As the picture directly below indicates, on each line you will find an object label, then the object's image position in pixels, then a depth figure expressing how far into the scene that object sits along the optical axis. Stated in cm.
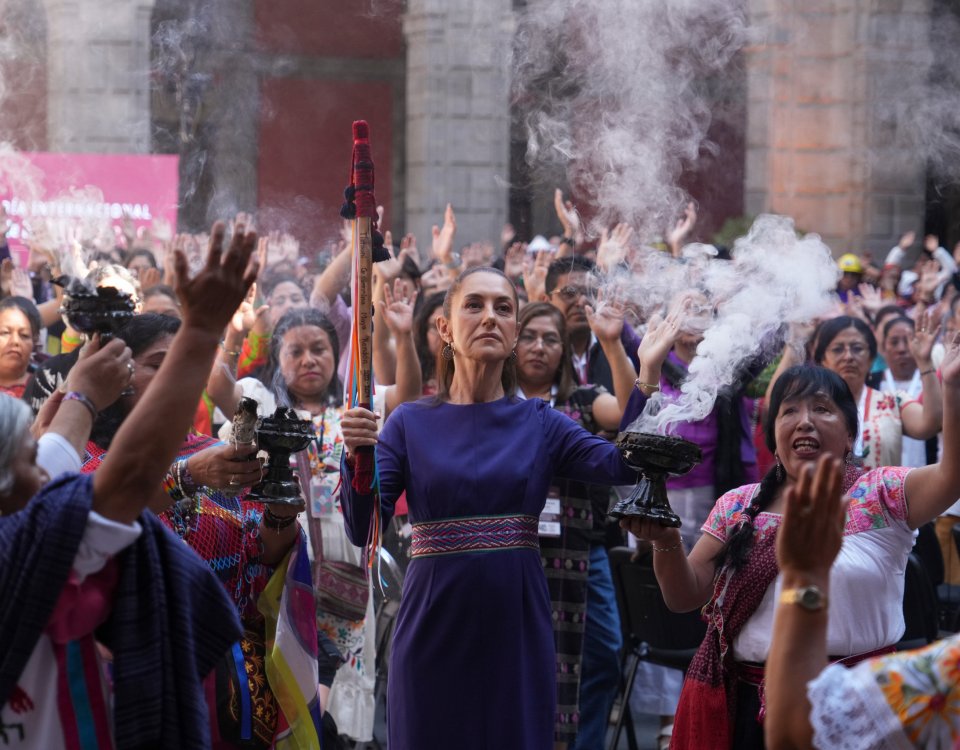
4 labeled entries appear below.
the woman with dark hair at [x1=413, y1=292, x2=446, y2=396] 625
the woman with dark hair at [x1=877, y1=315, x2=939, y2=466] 764
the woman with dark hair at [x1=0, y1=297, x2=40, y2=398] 620
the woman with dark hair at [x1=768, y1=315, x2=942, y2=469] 598
